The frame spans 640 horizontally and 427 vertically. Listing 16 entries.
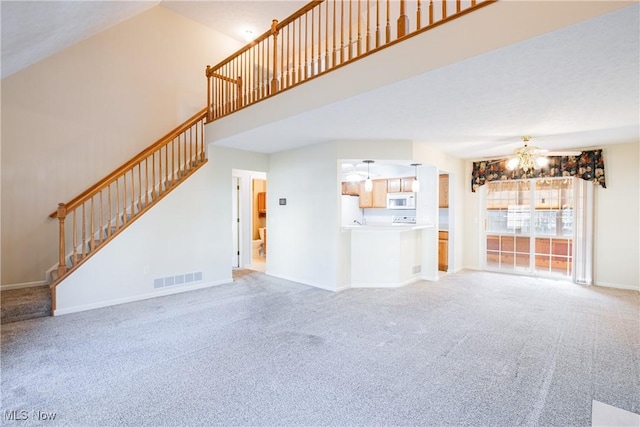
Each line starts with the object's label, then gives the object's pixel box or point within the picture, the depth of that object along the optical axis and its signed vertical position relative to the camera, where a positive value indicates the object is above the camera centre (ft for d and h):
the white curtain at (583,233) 17.57 -1.29
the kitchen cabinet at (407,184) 24.02 +2.13
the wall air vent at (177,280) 15.29 -3.68
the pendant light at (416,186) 18.52 +1.51
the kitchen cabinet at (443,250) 21.52 -2.88
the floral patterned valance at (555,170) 17.30 +2.62
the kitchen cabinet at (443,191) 21.67 +1.43
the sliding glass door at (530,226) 19.25 -1.05
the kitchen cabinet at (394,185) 24.77 +2.12
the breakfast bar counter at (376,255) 17.01 -2.53
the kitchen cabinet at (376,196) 25.88 +1.31
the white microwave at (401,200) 23.39 +0.81
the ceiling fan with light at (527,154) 15.44 +2.93
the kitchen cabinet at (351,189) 27.86 +2.00
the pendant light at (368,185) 16.84 +1.57
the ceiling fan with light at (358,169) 22.75 +3.26
